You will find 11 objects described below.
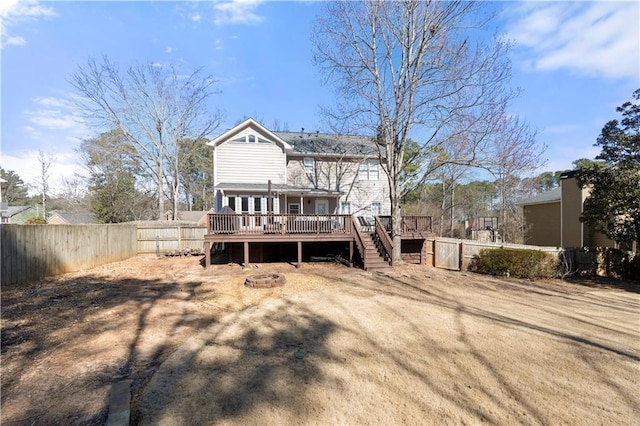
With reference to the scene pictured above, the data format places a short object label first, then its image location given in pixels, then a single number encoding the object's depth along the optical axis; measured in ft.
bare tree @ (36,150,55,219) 104.47
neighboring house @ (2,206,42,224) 121.80
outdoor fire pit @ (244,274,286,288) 27.37
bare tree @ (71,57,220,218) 60.23
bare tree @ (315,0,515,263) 39.65
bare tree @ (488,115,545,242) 40.52
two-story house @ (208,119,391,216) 51.47
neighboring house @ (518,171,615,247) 47.14
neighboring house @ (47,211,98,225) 103.24
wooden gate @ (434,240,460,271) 42.86
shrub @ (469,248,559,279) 36.73
